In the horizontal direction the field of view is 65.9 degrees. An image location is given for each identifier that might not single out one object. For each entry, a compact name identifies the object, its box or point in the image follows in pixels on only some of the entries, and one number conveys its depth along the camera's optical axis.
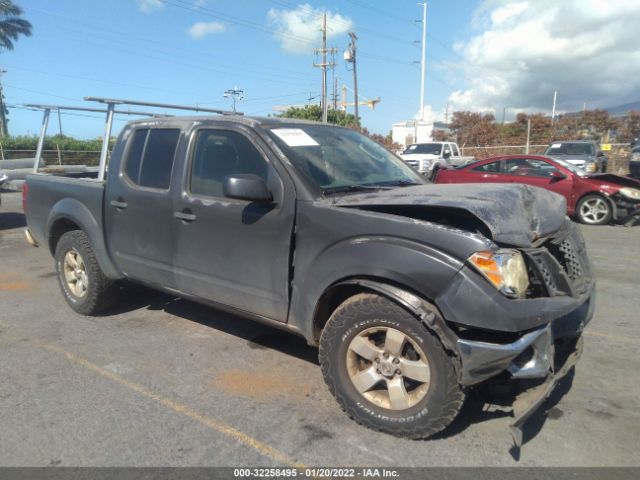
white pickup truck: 19.20
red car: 10.16
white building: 41.31
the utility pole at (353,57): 37.16
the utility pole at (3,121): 42.66
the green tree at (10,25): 44.25
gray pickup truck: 2.48
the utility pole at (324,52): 36.96
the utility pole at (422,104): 38.64
